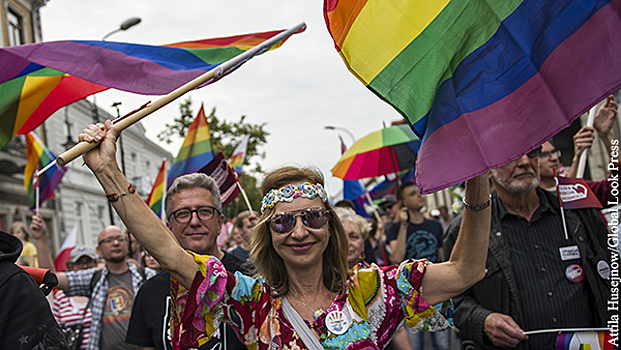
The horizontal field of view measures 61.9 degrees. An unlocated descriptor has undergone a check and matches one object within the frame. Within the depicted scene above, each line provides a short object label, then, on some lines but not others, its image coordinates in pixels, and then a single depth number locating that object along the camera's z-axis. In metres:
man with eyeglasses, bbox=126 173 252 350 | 3.01
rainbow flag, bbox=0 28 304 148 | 3.11
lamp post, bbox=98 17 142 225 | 10.21
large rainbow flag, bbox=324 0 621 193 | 1.79
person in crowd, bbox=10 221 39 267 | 7.88
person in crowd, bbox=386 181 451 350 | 6.31
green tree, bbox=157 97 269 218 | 18.11
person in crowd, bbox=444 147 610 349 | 3.13
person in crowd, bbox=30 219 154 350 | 4.34
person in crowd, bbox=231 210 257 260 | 7.01
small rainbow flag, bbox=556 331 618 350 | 2.93
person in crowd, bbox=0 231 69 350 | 1.81
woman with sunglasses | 2.16
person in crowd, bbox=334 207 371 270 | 4.66
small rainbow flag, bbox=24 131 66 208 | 6.18
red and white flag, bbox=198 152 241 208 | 5.21
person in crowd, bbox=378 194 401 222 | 9.95
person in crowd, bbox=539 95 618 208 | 3.79
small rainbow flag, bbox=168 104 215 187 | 6.28
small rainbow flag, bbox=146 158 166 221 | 6.52
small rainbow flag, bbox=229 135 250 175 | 8.80
